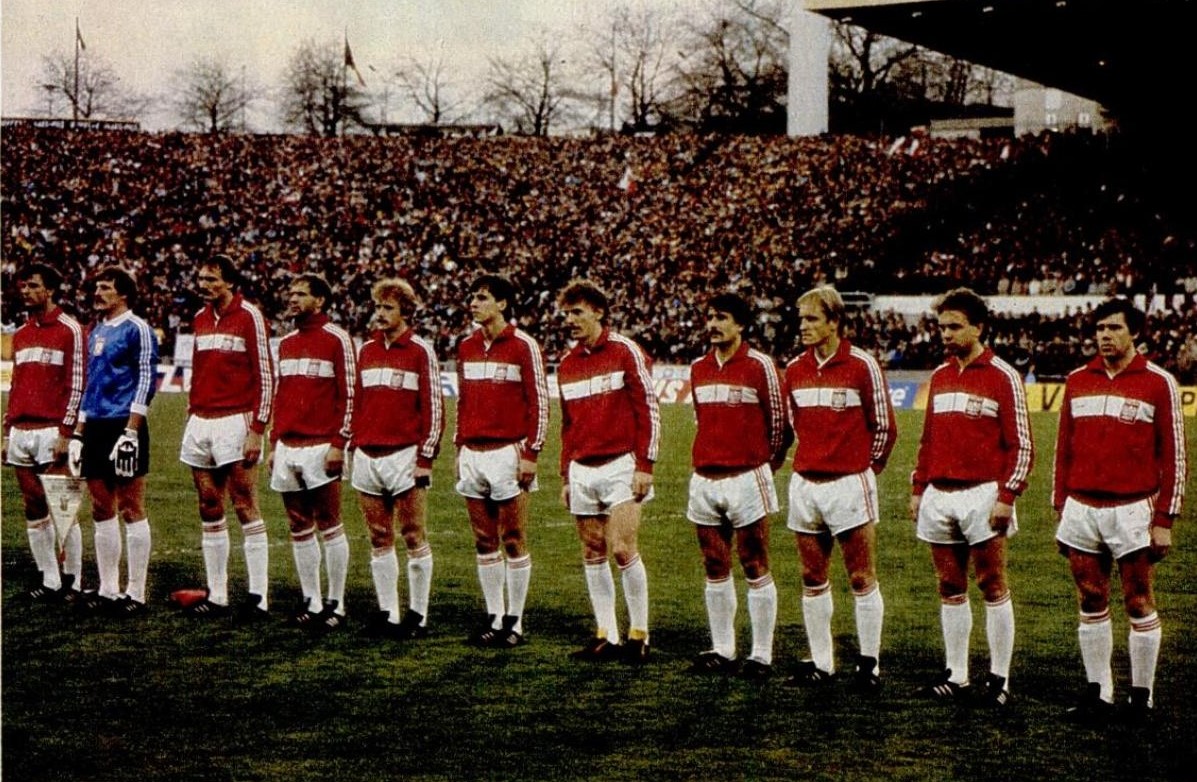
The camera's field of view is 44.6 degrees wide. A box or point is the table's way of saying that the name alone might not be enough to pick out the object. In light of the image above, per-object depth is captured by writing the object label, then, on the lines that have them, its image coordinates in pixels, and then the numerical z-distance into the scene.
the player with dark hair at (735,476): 7.50
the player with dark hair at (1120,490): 6.64
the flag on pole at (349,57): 33.26
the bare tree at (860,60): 56.81
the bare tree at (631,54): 37.50
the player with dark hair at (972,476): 6.91
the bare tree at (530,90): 45.25
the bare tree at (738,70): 47.94
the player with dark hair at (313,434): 8.65
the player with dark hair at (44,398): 9.32
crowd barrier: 27.17
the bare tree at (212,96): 46.47
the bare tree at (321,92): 40.16
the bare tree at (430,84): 39.69
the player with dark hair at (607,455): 7.88
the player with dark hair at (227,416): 8.85
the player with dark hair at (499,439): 8.23
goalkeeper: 9.00
